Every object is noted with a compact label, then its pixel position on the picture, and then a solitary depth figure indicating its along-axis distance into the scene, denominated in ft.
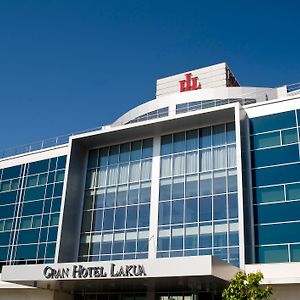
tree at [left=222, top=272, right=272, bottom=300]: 71.67
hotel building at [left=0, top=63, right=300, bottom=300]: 86.48
